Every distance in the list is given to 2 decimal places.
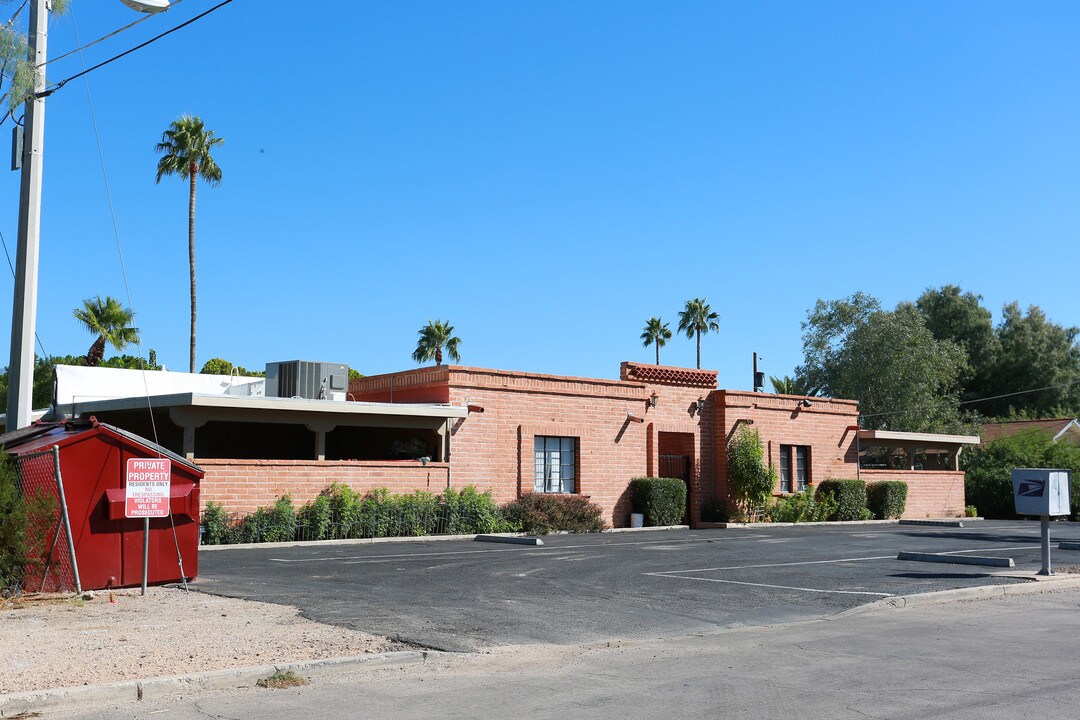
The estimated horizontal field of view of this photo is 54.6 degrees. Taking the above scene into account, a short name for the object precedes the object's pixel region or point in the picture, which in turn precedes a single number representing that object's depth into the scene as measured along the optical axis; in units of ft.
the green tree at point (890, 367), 169.17
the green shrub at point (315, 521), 76.33
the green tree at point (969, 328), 215.10
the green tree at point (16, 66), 50.49
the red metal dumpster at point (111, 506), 42.60
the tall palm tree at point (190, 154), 149.48
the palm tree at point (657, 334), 240.53
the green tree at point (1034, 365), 212.84
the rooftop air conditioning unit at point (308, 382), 92.07
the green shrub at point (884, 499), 121.39
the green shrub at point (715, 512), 107.45
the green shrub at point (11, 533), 39.70
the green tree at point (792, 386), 188.65
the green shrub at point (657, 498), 100.83
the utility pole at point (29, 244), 52.49
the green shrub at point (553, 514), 89.76
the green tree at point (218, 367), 164.55
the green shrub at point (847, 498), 116.47
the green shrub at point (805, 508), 111.65
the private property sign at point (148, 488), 41.75
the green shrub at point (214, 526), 70.79
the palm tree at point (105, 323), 146.72
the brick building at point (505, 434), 77.51
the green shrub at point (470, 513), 84.79
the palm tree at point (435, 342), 208.95
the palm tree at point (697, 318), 235.20
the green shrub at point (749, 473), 107.45
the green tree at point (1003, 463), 140.26
